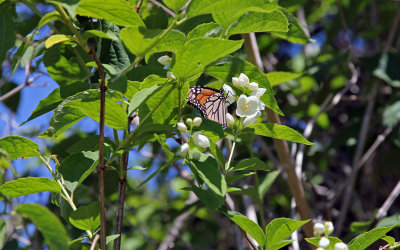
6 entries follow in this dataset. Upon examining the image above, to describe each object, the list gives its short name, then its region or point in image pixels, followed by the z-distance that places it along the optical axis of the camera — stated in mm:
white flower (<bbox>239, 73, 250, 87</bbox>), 1778
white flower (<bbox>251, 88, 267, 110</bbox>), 1787
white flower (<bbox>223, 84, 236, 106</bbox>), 1835
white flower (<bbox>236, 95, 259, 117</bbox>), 1786
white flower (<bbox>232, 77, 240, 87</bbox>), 1777
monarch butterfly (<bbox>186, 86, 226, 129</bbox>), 1887
